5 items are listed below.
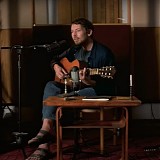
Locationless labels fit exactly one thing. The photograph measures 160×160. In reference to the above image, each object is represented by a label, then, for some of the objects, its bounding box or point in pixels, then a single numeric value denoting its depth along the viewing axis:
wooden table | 2.27
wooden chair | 2.37
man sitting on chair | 2.67
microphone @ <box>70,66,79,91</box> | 2.64
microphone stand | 2.77
